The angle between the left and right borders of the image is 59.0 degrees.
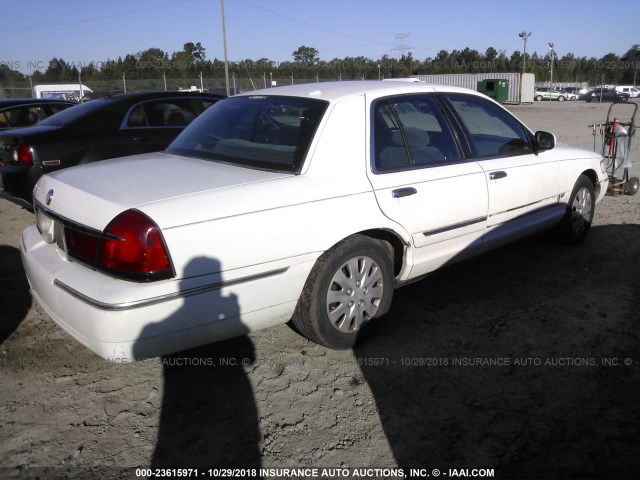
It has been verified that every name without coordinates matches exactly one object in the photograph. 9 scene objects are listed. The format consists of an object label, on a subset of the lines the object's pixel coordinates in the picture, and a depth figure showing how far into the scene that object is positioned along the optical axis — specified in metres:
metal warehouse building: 45.09
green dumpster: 42.78
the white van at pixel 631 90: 50.91
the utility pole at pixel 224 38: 30.70
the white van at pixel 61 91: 27.43
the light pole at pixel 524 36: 61.38
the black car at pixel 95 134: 5.78
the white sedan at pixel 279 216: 2.69
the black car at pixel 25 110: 9.30
